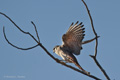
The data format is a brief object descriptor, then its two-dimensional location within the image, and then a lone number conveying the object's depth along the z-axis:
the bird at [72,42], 11.54
